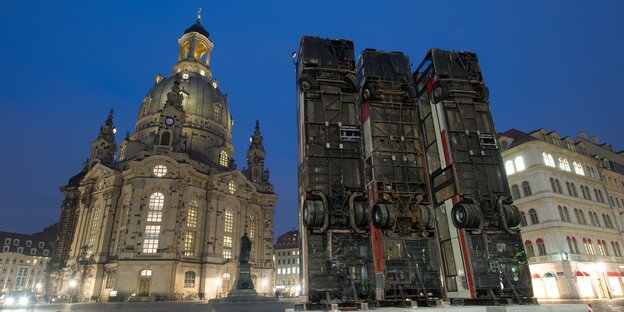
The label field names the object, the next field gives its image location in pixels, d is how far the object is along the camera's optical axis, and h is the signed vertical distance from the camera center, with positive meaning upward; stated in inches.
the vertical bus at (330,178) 610.2 +198.9
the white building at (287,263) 3690.9 +268.7
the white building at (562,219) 1181.7 +209.7
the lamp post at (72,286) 1793.1 +53.1
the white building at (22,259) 3157.0 +337.9
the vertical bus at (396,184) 629.0 +189.0
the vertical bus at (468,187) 622.8 +175.7
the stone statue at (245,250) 1354.6 +148.4
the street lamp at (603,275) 1220.8 +14.5
